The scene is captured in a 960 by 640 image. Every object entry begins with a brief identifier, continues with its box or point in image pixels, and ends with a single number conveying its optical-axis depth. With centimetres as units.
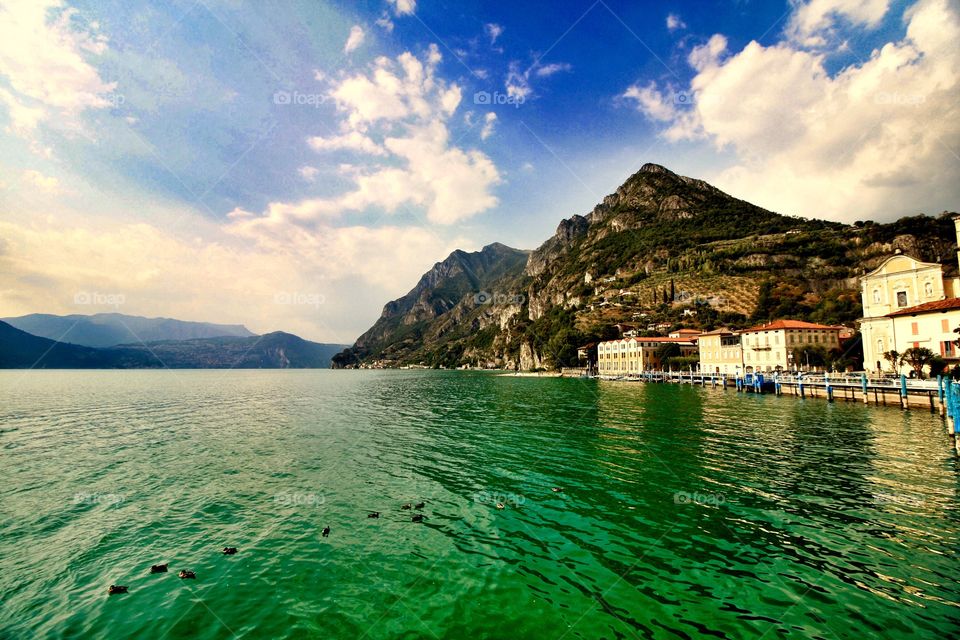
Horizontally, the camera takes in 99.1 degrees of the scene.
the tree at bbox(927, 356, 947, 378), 4190
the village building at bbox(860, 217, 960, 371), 4331
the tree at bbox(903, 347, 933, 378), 4269
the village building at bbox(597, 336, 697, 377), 11100
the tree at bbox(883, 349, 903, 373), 4728
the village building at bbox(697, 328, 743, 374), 8700
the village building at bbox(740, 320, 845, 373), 7662
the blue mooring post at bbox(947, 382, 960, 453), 2434
